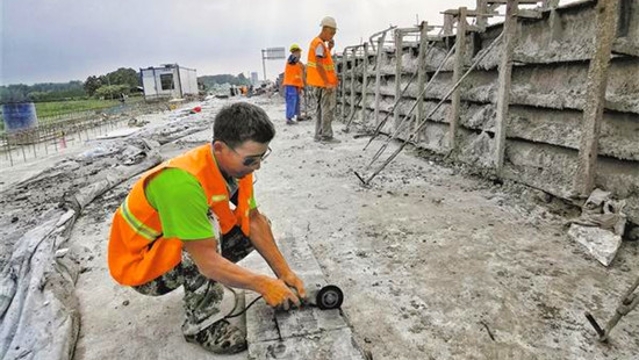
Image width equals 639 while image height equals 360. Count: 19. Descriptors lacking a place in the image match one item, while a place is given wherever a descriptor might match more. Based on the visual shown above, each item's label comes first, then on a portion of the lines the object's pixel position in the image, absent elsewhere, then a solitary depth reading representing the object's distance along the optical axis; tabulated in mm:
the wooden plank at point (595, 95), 3020
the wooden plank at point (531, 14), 3887
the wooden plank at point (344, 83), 10990
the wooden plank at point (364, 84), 9297
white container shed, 34625
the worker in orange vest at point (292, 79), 10789
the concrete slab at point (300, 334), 1759
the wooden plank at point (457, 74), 5051
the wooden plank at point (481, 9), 4910
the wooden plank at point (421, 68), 6104
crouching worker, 1690
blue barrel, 12398
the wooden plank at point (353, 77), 10234
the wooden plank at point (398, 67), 7078
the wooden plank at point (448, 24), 6273
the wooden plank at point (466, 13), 4797
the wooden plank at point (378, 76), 8062
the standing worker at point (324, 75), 7227
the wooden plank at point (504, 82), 4062
